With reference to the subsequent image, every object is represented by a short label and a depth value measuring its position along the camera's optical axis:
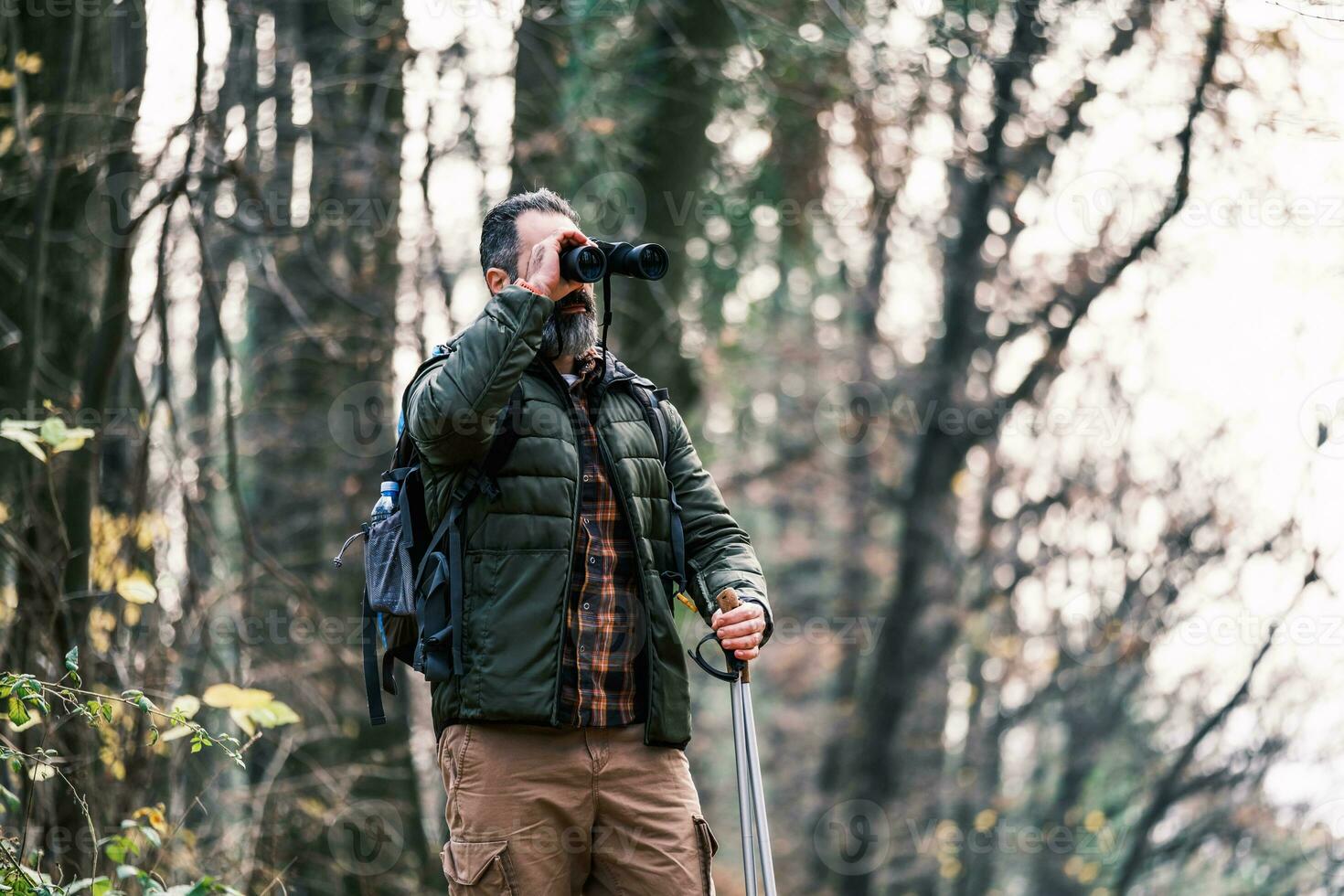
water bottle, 6.52
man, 6.19
